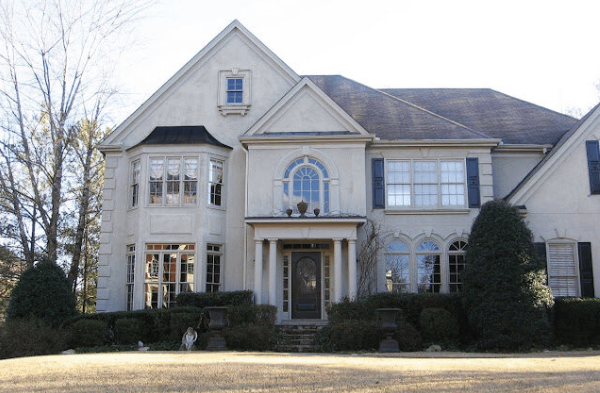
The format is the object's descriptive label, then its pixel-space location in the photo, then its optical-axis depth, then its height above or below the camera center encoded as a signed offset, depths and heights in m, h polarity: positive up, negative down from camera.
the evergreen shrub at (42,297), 18.39 -0.10
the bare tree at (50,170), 25.25 +5.22
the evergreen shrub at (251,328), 16.69 -0.94
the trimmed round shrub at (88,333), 17.75 -1.10
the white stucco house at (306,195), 20.19 +3.12
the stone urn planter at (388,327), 16.42 -0.90
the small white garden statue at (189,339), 17.05 -1.24
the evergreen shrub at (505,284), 16.61 +0.17
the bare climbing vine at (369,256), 20.45 +1.13
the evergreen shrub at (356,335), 16.73 -1.14
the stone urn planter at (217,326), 16.45 -0.86
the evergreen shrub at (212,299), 19.27 -0.19
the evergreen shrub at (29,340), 16.56 -1.20
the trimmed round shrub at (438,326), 17.61 -0.95
